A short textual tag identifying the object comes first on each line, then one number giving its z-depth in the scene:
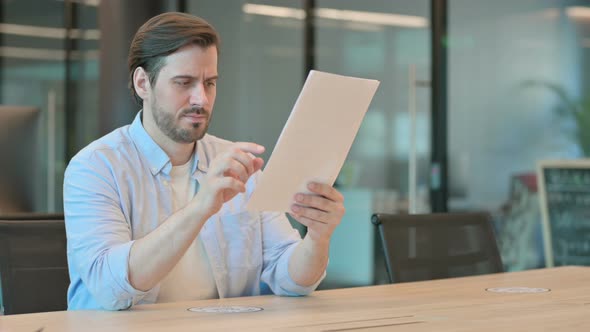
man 3.56
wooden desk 3.17
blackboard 9.62
